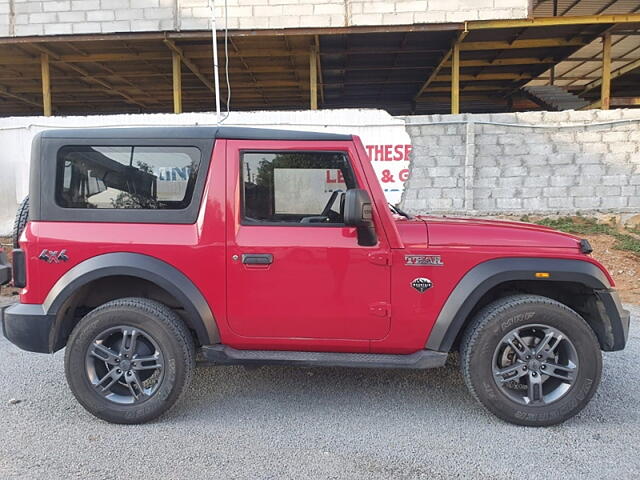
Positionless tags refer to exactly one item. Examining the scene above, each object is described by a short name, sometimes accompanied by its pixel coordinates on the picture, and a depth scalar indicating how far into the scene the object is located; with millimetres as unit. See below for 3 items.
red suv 2959
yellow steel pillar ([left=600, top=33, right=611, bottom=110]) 11109
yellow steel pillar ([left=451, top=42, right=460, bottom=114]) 11312
